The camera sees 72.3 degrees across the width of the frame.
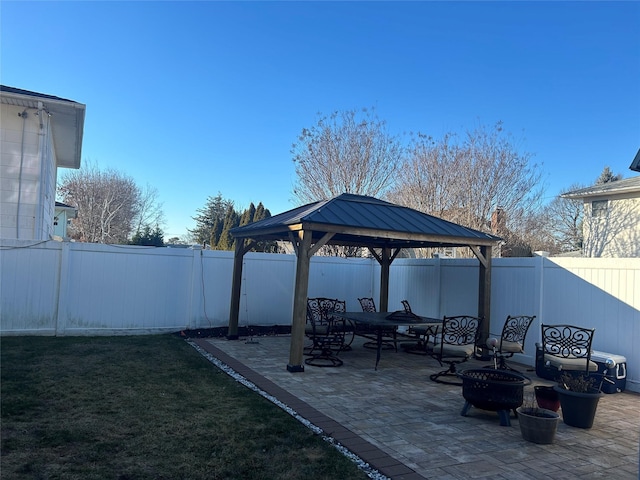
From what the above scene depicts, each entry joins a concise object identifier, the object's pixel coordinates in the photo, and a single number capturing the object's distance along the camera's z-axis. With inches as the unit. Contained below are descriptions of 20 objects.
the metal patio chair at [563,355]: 234.4
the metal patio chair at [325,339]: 292.8
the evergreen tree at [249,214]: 1192.4
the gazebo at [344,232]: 258.4
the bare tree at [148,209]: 1144.8
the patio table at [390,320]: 280.4
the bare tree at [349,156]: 655.1
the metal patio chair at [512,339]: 263.1
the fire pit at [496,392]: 176.6
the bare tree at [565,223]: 974.4
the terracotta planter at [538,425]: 157.0
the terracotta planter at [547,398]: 190.2
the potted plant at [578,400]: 175.5
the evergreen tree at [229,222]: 1215.6
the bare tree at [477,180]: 609.0
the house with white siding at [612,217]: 511.5
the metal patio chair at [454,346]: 249.0
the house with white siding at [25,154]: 356.8
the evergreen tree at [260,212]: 1164.9
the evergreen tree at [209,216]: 1514.5
